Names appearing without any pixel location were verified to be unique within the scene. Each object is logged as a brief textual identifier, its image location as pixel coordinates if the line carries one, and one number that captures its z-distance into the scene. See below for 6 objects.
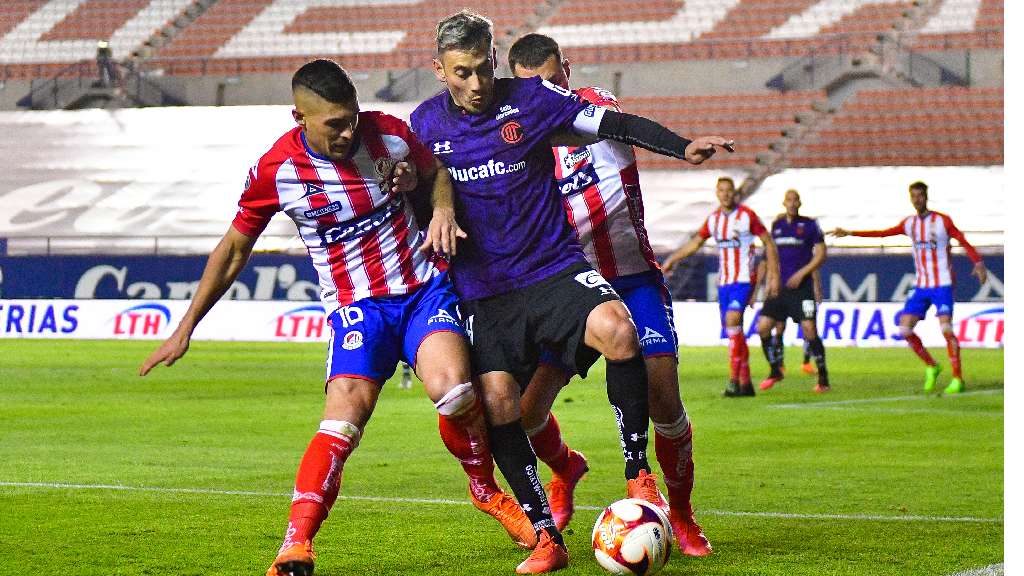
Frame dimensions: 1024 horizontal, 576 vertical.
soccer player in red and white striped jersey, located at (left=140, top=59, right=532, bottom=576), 10.20
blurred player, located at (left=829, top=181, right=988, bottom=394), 31.28
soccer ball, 9.96
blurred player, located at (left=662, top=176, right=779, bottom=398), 29.30
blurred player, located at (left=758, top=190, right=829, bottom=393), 31.54
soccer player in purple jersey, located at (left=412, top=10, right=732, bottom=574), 10.73
